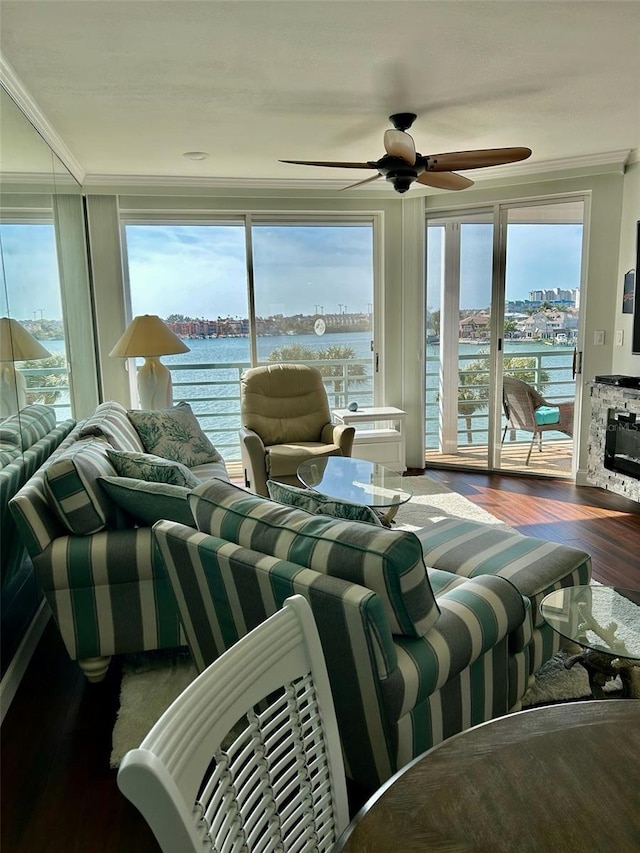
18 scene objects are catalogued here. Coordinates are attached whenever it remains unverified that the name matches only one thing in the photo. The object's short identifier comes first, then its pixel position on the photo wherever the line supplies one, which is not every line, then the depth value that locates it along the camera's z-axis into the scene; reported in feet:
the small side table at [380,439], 17.67
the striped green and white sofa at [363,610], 4.85
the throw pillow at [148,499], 7.44
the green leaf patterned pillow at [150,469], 8.10
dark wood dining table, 2.58
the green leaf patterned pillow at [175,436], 12.69
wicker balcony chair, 17.31
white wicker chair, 2.18
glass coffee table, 10.72
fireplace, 14.29
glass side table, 6.12
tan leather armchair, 15.19
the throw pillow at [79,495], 7.32
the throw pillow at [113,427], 9.91
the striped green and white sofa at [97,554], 7.41
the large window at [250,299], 17.69
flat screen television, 14.84
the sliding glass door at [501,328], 16.87
